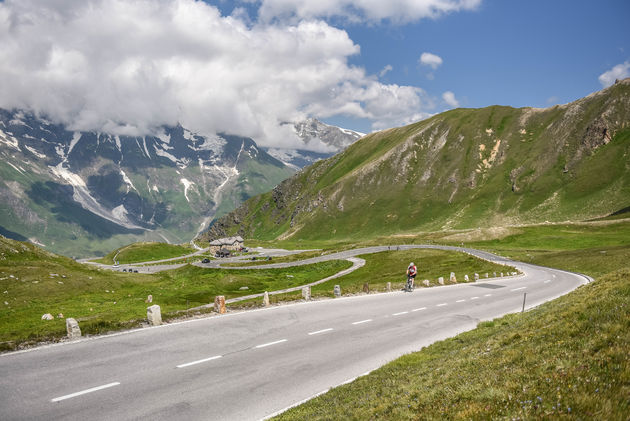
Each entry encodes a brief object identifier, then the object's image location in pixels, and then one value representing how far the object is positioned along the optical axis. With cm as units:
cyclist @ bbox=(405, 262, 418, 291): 3419
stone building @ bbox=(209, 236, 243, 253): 18350
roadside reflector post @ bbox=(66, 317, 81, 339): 1645
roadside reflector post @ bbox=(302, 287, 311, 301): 2861
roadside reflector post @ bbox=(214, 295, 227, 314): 2216
